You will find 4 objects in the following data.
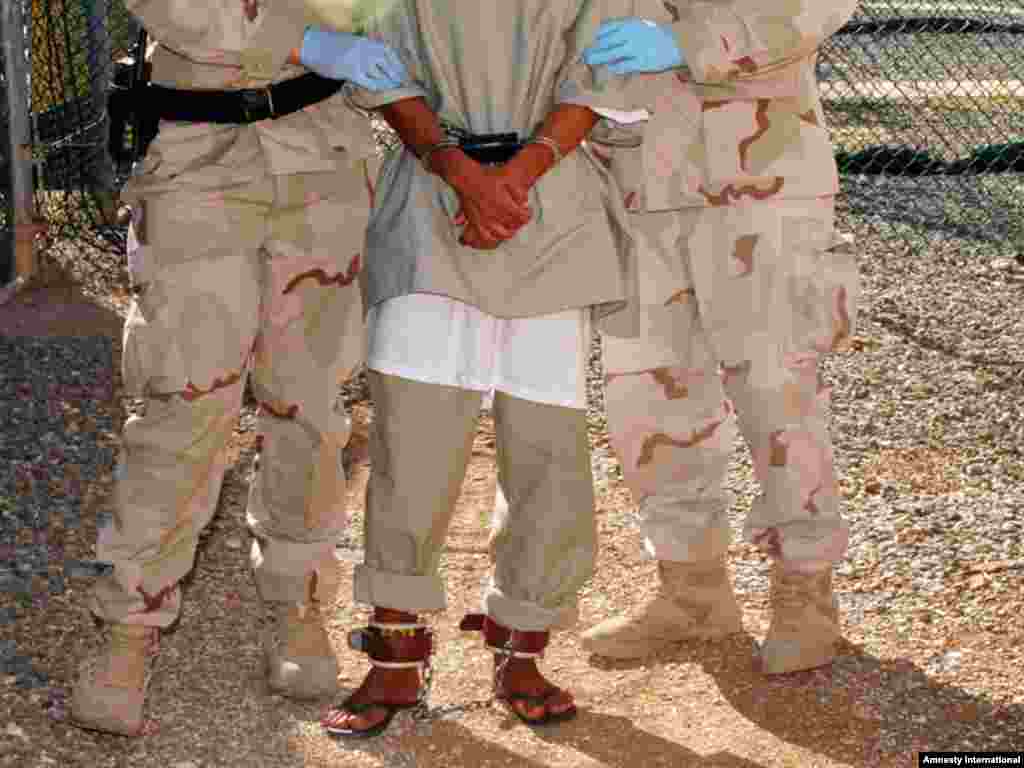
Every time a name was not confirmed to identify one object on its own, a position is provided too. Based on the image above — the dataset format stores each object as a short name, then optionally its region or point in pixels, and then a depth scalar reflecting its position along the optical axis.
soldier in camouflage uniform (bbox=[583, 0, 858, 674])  3.57
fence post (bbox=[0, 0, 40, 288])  6.24
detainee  3.32
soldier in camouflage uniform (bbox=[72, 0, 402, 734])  3.36
